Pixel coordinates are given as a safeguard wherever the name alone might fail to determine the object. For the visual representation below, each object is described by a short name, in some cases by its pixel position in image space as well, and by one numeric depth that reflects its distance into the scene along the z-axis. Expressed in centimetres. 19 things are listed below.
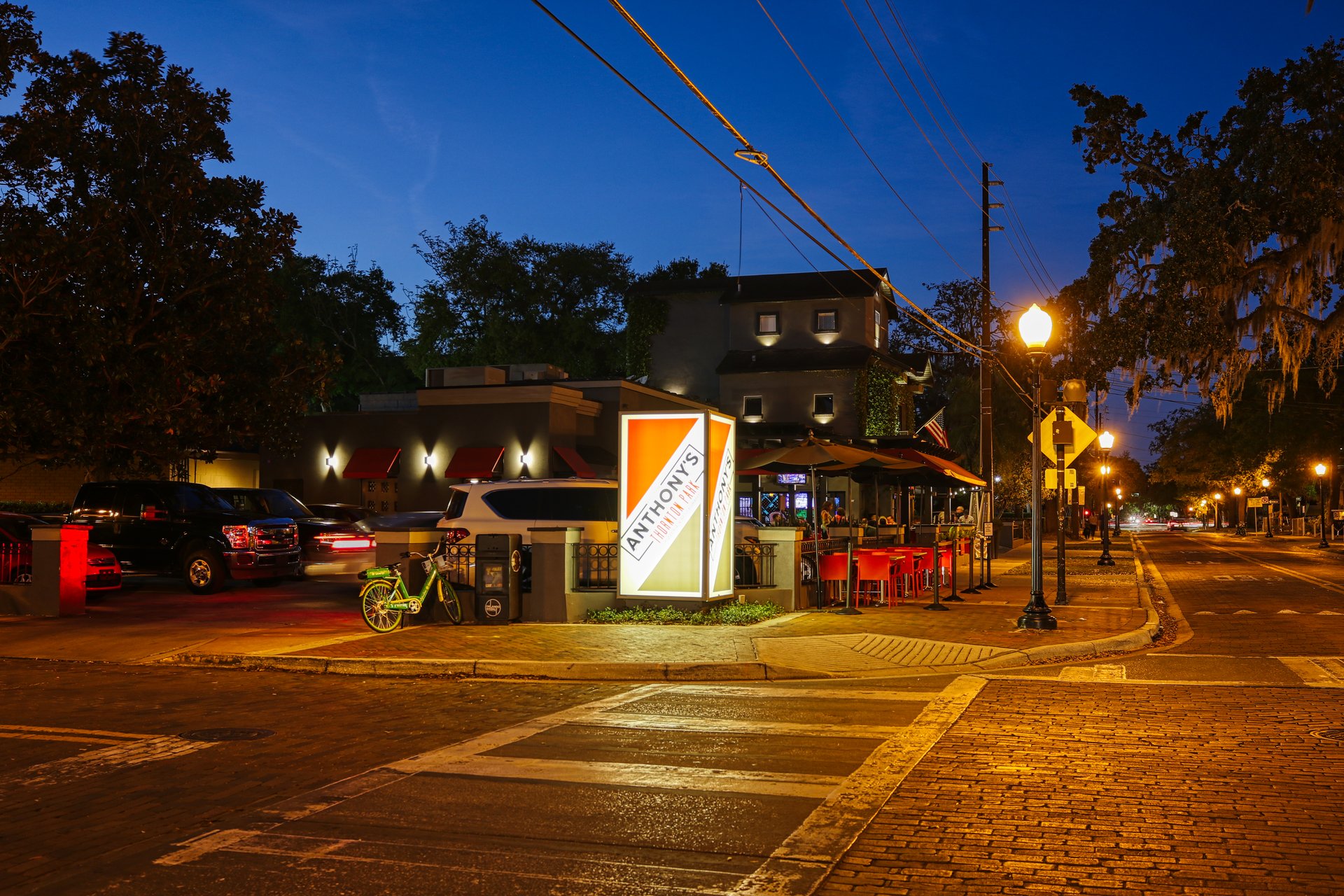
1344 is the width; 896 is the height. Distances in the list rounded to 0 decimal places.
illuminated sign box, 1580
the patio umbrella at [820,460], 2008
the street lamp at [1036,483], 1596
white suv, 1855
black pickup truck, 2141
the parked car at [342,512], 3109
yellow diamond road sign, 1845
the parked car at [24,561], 1830
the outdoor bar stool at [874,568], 1867
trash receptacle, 1591
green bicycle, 1523
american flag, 4391
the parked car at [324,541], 2505
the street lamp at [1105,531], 3241
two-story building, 4744
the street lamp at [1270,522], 7488
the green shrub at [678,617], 1596
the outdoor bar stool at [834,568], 1861
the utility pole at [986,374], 3182
